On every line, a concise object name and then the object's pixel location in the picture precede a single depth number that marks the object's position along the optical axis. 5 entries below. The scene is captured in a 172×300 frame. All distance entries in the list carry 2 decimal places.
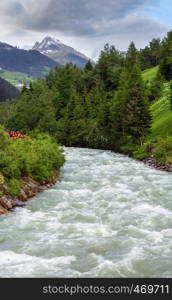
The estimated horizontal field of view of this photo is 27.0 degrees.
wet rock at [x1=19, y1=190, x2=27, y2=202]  22.82
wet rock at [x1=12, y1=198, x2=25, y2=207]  21.62
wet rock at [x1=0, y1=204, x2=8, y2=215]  19.75
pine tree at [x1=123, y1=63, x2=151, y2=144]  52.16
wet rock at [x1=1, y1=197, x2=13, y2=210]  20.59
